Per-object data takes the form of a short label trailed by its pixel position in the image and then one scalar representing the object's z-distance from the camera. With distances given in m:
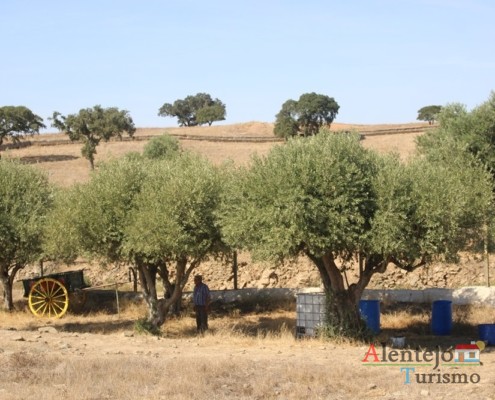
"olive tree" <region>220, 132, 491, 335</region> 18.30
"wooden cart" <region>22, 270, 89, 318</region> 26.41
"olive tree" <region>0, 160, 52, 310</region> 25.11
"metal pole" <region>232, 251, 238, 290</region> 28.90
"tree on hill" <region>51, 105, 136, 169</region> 60.38
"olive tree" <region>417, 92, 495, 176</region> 30.38
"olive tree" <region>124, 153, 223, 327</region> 20.92
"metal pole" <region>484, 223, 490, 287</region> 23.35
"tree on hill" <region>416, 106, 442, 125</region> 98.12
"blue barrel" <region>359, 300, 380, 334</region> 21.89
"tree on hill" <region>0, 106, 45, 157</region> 70.81
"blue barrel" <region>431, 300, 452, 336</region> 22.11
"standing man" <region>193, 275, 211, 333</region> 22.53
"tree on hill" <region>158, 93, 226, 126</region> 132.50
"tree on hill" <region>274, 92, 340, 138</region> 74.44
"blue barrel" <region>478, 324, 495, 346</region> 19.80
